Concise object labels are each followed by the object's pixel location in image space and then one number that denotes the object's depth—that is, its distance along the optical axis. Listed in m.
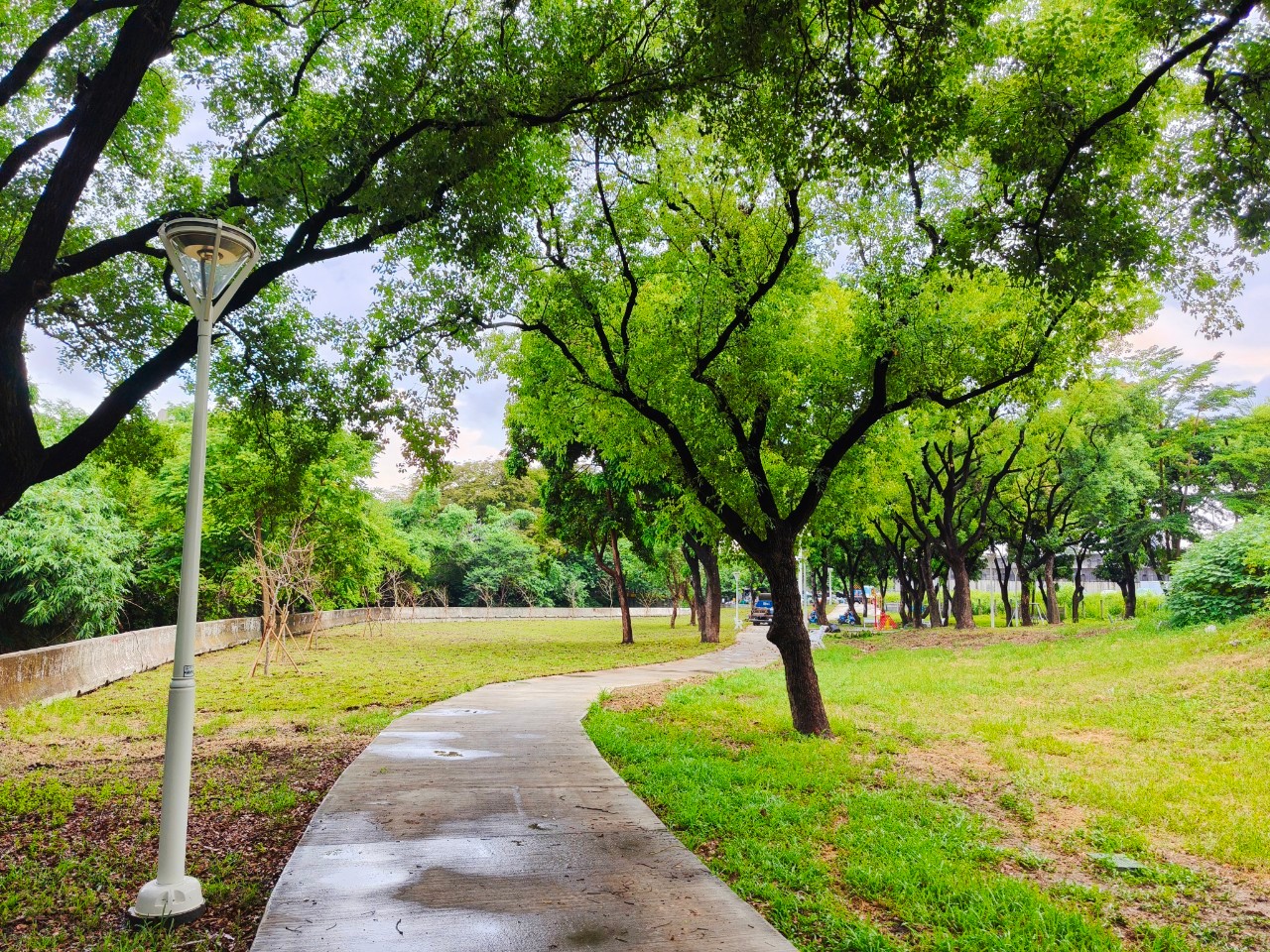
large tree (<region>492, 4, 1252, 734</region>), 6.20
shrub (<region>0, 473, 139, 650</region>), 16.11
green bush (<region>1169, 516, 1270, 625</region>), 14.33
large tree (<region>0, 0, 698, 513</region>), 5.96
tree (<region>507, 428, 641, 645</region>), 24.31
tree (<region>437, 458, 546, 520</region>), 61.19
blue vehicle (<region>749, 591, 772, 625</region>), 42.71
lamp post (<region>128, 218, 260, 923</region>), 4.08
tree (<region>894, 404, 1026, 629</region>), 22.62
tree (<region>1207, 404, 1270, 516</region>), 24.83
